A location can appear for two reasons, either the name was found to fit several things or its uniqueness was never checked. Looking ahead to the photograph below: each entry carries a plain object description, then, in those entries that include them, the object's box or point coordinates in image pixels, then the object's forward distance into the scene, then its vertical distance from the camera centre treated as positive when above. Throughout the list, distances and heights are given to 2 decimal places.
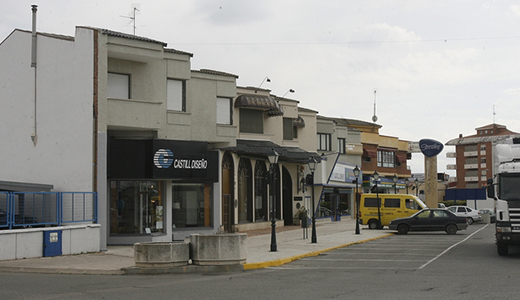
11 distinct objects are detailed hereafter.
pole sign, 53.09 +3.52
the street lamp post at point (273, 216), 21.50 -1.12
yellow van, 38.00 -1.48
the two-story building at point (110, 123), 22.36 +2.69
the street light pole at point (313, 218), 25.83 -1.40
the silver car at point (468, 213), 46.78 -2.26
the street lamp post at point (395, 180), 61.29 +0.60
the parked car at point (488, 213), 48.53 -2.39
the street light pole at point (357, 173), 32.23 +0.73
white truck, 18.61 -0.34
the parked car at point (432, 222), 32.78 -2.11
